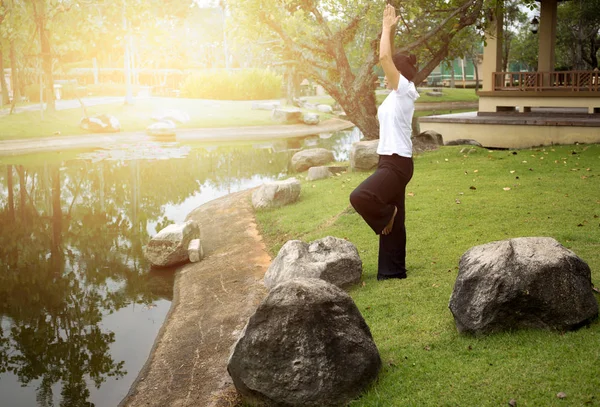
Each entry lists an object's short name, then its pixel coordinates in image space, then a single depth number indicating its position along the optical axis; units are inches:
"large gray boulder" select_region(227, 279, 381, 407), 179.8
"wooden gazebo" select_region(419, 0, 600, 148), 672.3
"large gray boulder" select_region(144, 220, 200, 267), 404.2
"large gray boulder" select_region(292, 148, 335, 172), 714.2
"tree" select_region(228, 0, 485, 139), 659.4
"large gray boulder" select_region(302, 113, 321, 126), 1392.7
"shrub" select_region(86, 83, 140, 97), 1826.4
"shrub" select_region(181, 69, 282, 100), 1844.2
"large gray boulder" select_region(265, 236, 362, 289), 279.7
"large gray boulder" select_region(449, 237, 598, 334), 189.2
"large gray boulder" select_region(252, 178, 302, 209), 510.6
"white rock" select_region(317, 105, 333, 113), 1642.5
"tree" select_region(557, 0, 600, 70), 1280.8
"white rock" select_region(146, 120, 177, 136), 1204.5
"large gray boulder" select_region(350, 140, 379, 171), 589.3
